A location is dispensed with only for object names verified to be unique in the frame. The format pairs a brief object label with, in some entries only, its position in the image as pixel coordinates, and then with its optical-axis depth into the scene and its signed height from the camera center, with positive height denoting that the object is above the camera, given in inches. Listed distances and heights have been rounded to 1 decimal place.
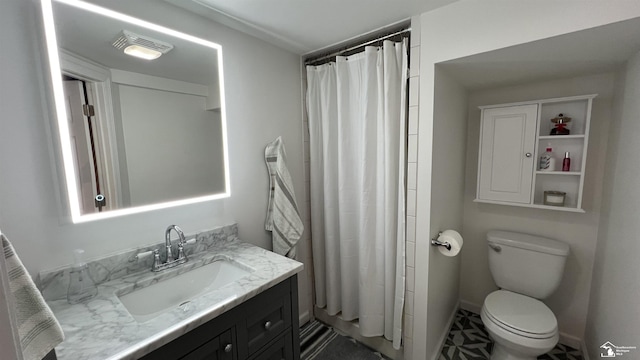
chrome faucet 49.0 -19.5
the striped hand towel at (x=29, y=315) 20.3 -13.0
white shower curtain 62.7 -8.4
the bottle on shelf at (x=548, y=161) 68.6 -2.8
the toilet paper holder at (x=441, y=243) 62.0 -22.2
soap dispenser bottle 39.6 -19.7
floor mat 72.1 -57.2
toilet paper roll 61.4 -21.8
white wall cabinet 67.5 +0.0
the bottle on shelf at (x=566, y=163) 67.0 -3.3
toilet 57.9 -39.8
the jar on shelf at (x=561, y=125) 67.4 +6.9
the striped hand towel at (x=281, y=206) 68.6 -13.8
